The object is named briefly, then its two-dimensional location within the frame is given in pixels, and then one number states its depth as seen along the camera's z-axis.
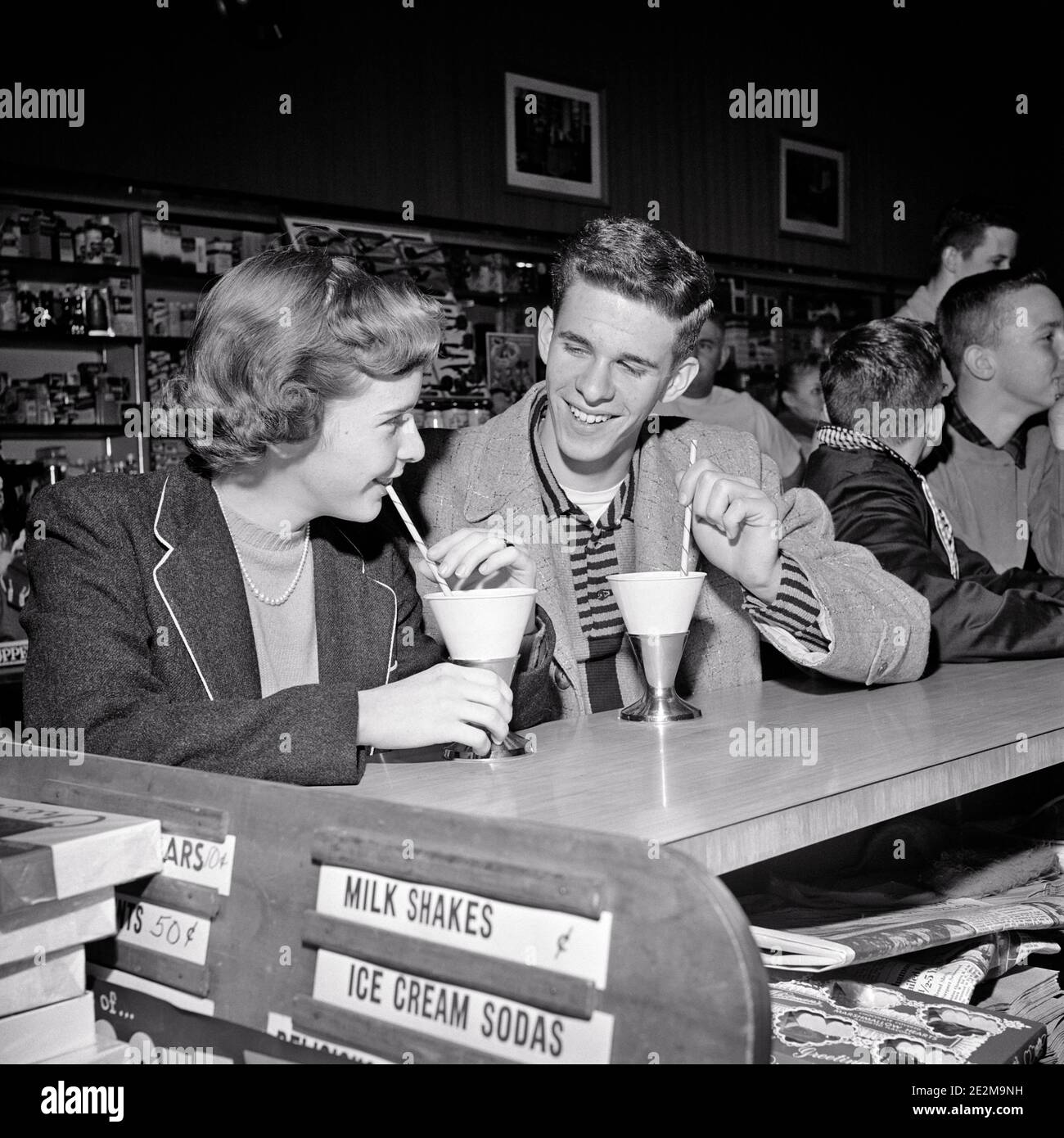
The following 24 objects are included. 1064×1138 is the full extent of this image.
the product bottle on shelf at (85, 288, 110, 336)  5.58
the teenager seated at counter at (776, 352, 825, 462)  6.91
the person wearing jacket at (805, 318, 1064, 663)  2.18
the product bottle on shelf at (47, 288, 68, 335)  5.51
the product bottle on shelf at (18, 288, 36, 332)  5.45
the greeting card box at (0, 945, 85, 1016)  1.00
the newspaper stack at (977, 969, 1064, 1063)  1.48
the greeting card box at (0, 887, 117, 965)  1.00
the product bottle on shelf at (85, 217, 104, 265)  5.54
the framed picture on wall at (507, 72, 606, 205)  6.89
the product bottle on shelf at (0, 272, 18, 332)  5.38
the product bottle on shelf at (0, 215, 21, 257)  5.37
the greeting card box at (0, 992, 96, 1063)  1.00
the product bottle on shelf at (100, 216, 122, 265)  5.58
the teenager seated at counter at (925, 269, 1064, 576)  3.24
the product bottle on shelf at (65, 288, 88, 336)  5.54
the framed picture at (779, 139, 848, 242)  8.53
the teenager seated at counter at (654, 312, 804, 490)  5.89
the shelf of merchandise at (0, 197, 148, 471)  5.41
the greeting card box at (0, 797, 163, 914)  0.99
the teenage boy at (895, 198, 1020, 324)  4.48
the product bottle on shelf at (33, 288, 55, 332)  5.48
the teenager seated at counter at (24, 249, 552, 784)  1.36
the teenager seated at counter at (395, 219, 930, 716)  1.86
